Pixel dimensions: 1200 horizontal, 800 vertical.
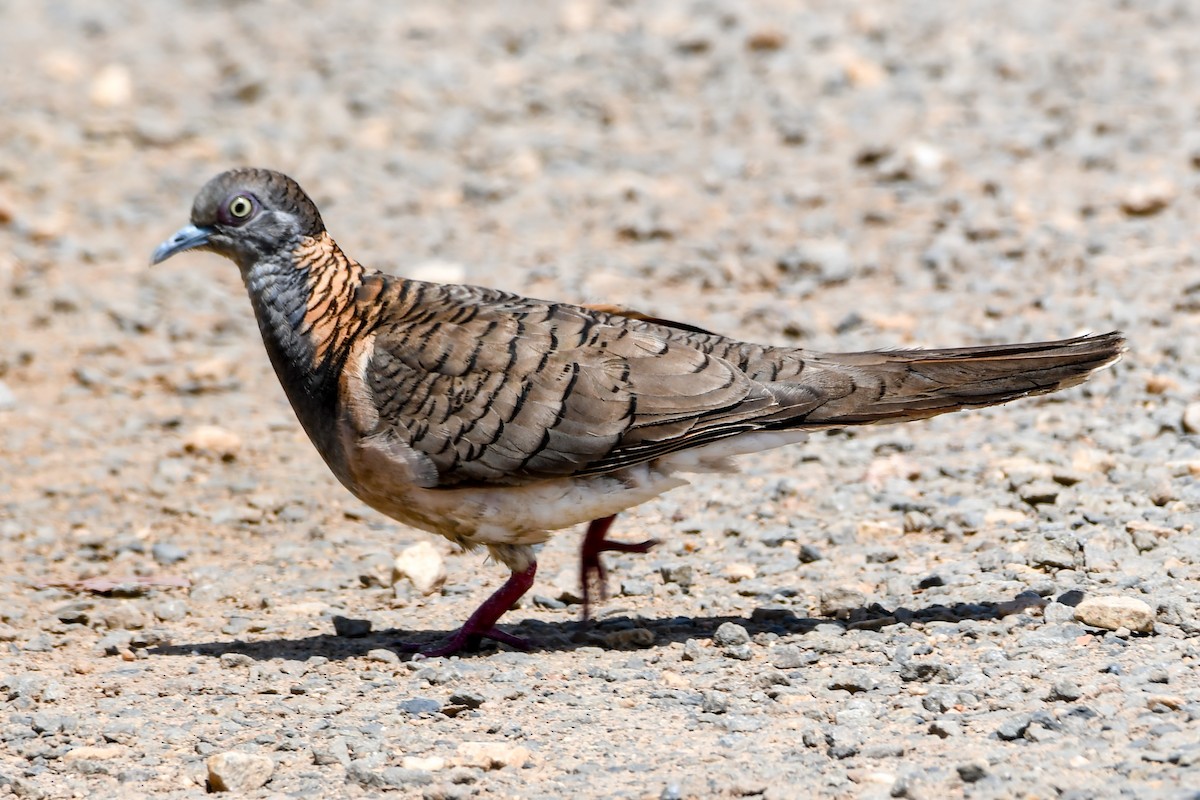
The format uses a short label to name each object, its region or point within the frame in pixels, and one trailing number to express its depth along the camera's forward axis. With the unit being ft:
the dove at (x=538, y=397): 36.27
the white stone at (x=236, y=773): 29.68
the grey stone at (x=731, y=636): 35.68
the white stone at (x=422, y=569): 41.47
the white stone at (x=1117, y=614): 33.42
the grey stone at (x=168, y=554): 43.70
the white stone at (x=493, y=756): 29.86
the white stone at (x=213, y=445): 50.06
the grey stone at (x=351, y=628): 38.73
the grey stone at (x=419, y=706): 32.86
